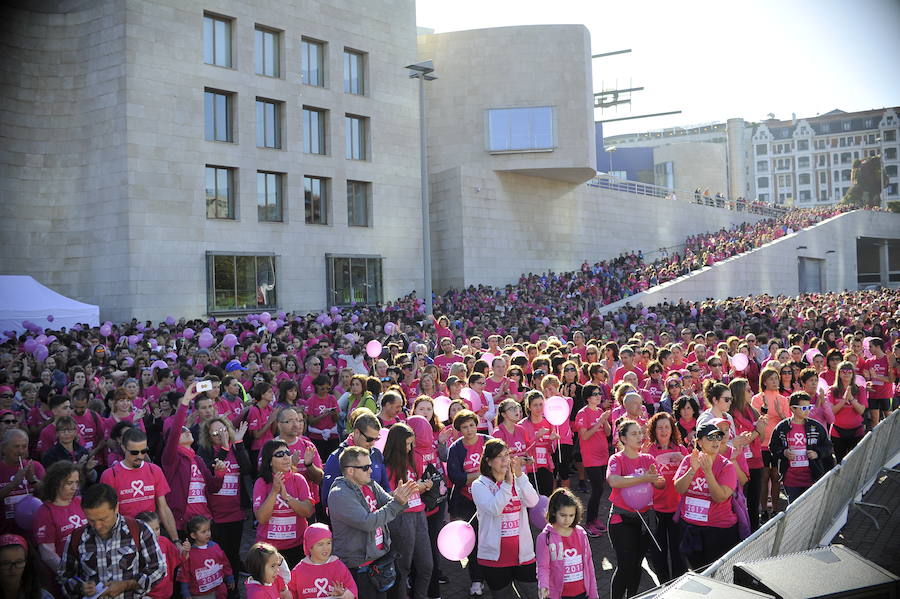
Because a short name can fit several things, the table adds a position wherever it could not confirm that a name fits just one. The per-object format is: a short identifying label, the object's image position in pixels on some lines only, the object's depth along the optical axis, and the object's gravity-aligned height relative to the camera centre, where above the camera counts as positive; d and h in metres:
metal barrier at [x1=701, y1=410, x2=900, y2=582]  4.94 -1.89
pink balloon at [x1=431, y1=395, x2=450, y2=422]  8.15 -1.14
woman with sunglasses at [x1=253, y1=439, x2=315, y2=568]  5.91 -1.61
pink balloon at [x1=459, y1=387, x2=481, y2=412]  9.04 -1.18
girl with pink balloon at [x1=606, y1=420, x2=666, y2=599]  6.20 -1.74
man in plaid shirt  4.78 -1.61
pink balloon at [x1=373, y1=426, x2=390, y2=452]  6.79 -1.26
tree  78.89 +11.45
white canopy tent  19.77 +0.13
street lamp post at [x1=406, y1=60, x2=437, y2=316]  22.86 +2.93
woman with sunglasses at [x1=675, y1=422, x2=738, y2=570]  6.01 -1.71
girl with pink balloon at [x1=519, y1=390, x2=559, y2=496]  7.85 -1.54
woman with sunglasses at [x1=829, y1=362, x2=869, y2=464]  9.76 -1.56
